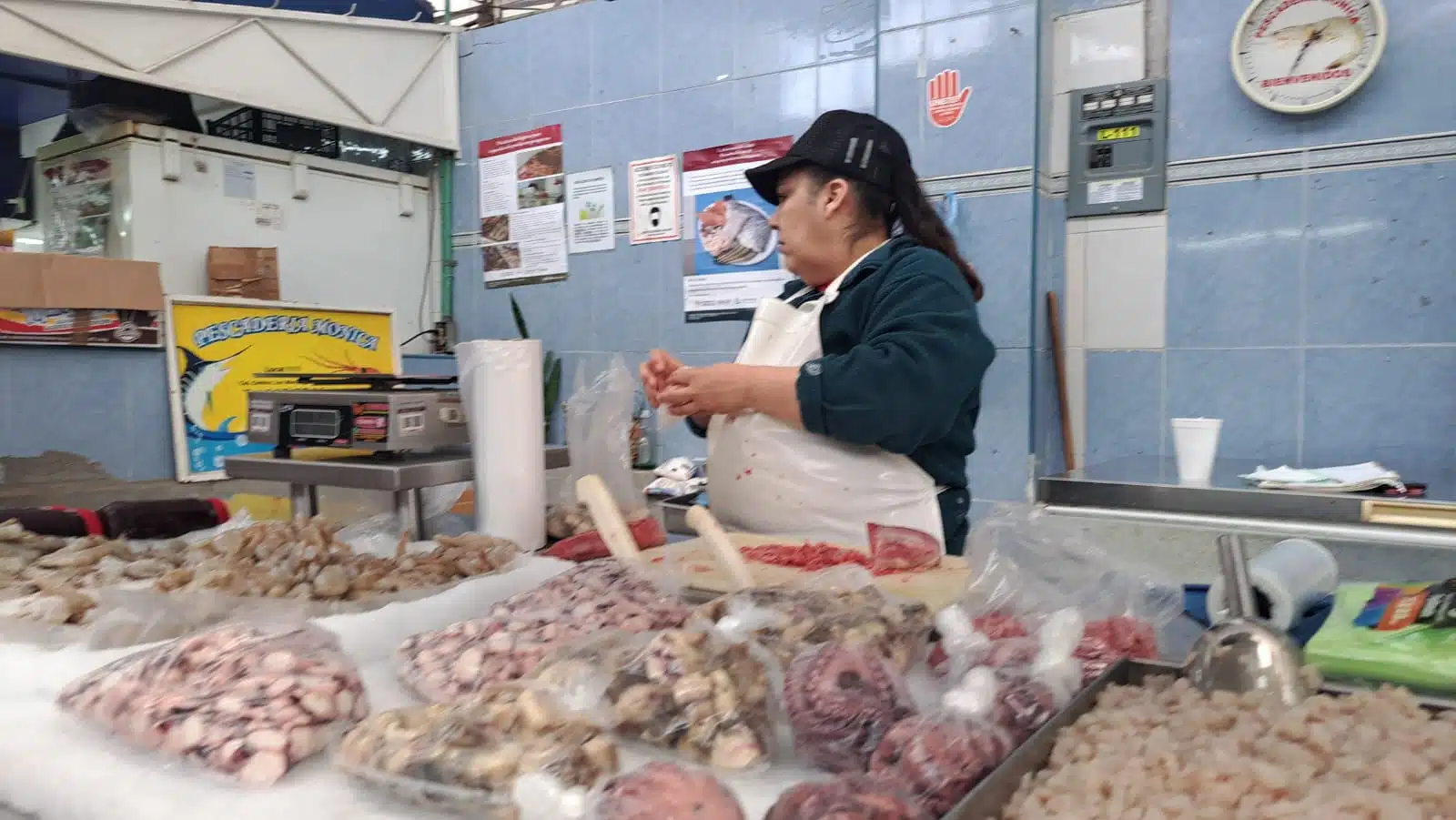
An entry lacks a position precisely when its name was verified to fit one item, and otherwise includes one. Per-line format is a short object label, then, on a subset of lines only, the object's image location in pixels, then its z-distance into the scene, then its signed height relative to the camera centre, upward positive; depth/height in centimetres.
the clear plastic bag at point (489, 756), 61 -29
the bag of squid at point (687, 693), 72 -28
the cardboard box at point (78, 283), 289 +22
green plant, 423 -13
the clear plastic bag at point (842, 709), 71 -29
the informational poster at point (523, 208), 429 +64
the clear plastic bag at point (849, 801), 56 -28
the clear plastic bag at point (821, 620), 90 -28
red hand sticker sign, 316 +82
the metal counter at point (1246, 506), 215 -43
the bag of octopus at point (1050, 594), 93 -29
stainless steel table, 172 -24
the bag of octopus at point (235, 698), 72 -29
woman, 159 -5
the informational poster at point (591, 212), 412 +59
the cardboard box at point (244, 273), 355 +30
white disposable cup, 249 -30
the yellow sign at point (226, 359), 341 -4
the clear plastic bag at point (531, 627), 87 -29
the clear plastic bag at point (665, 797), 56 -28
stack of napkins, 229 -36
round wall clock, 267 +83
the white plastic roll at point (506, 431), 161 -15
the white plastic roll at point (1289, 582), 118 -33
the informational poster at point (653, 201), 393 +60
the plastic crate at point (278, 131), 381 +91
